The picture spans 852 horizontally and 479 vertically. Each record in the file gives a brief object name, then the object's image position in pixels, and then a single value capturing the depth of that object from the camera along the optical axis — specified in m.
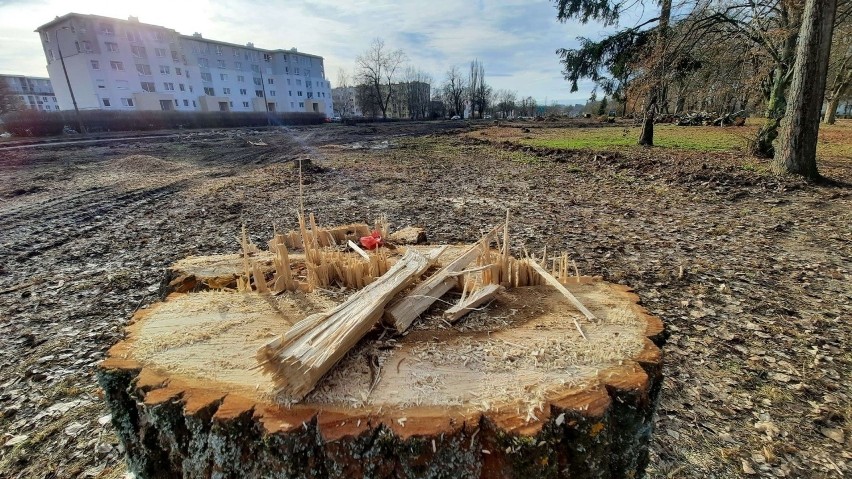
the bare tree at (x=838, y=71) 12.56
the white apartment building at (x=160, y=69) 45.09
